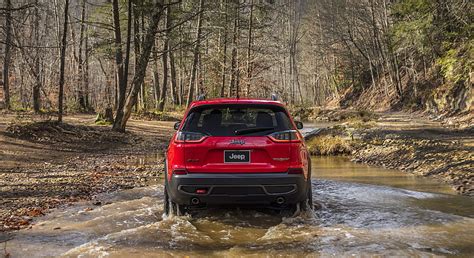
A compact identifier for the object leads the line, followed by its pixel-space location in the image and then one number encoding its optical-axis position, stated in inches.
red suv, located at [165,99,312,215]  213.5
